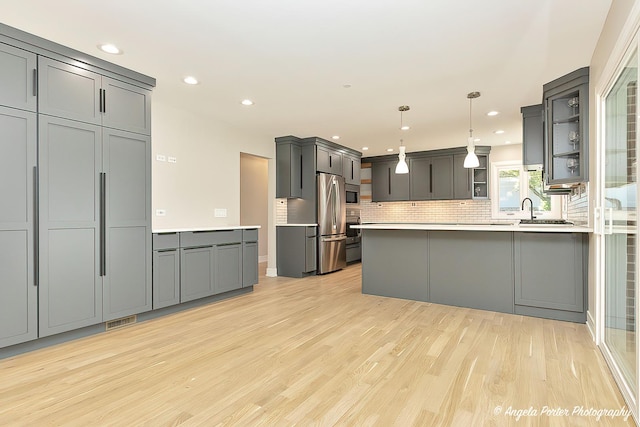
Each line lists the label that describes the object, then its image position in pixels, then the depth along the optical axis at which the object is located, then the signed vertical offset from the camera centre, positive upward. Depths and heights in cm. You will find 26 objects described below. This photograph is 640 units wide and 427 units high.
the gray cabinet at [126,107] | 334 +105
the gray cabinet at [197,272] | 404 -69
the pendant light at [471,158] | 433 +67
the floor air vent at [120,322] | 339 -106
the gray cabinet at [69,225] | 290 -9
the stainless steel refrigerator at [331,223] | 652 -20
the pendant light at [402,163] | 478 +68
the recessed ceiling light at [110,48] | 300 +142
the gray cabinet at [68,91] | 290 +105
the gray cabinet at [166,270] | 375 -61
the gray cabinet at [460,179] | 750 +71
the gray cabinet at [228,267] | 450 -70
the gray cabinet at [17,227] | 266 -10
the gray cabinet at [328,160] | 653 +102
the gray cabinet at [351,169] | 745 +96
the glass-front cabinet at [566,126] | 343 +90
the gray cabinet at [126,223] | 334 -9
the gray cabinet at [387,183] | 829 +70
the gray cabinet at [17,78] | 267 +105
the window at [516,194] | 707 +39
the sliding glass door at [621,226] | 199 -9
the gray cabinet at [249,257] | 490 -61
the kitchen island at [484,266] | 351 -60
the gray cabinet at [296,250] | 624 -66
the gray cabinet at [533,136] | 443 +98
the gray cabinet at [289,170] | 635 +78
